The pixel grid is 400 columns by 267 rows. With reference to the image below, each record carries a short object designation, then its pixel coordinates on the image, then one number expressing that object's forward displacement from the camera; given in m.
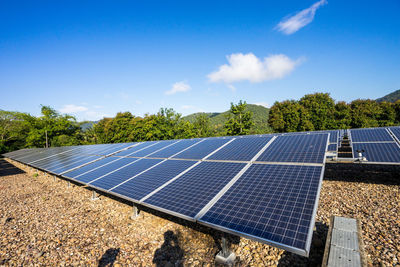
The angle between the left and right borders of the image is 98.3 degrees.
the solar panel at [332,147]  8.49
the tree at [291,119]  39.31
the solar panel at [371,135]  9.62
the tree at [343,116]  40.78
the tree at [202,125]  51.38
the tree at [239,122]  31.53
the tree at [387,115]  43.81
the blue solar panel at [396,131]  9.51
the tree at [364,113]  40.88
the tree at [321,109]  40.53
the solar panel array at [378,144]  7.46
